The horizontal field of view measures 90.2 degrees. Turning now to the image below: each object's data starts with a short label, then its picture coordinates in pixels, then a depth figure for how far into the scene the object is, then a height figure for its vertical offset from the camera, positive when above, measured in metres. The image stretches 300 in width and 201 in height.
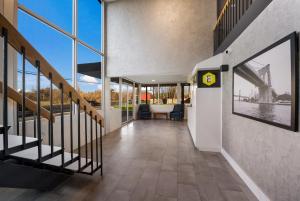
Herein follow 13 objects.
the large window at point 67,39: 3.07 +1.56
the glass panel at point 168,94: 9.93 +0.39
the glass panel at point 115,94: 6.70 +0.29
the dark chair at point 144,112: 9.68 -0.78
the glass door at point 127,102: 8.18 -0.12
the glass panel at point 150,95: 10.36 +0.34
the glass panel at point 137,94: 10.02 +0.40
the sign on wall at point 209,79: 3.85 +0.56
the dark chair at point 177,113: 8.91 -0.78
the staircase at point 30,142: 1.21 -0.41
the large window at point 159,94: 9.98 +0.41
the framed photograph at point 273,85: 1.42 +0.18
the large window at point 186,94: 9.50 +0.38
